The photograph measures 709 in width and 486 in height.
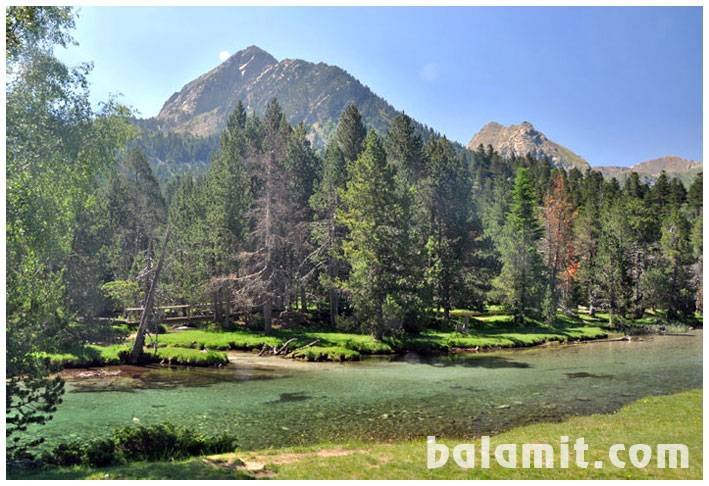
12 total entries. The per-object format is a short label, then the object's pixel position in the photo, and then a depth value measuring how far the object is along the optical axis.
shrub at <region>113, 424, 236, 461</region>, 13.24
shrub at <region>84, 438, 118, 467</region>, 12.27
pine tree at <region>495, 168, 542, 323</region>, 52.16
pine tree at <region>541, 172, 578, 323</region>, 63.28
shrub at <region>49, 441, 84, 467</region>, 12.28
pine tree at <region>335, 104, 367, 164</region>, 61.16
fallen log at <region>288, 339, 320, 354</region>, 36.58
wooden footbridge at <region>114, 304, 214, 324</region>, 46.57
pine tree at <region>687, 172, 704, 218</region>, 84.00
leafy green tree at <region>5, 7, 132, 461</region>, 11.99
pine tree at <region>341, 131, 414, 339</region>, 39.50
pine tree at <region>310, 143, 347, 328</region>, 47.66
